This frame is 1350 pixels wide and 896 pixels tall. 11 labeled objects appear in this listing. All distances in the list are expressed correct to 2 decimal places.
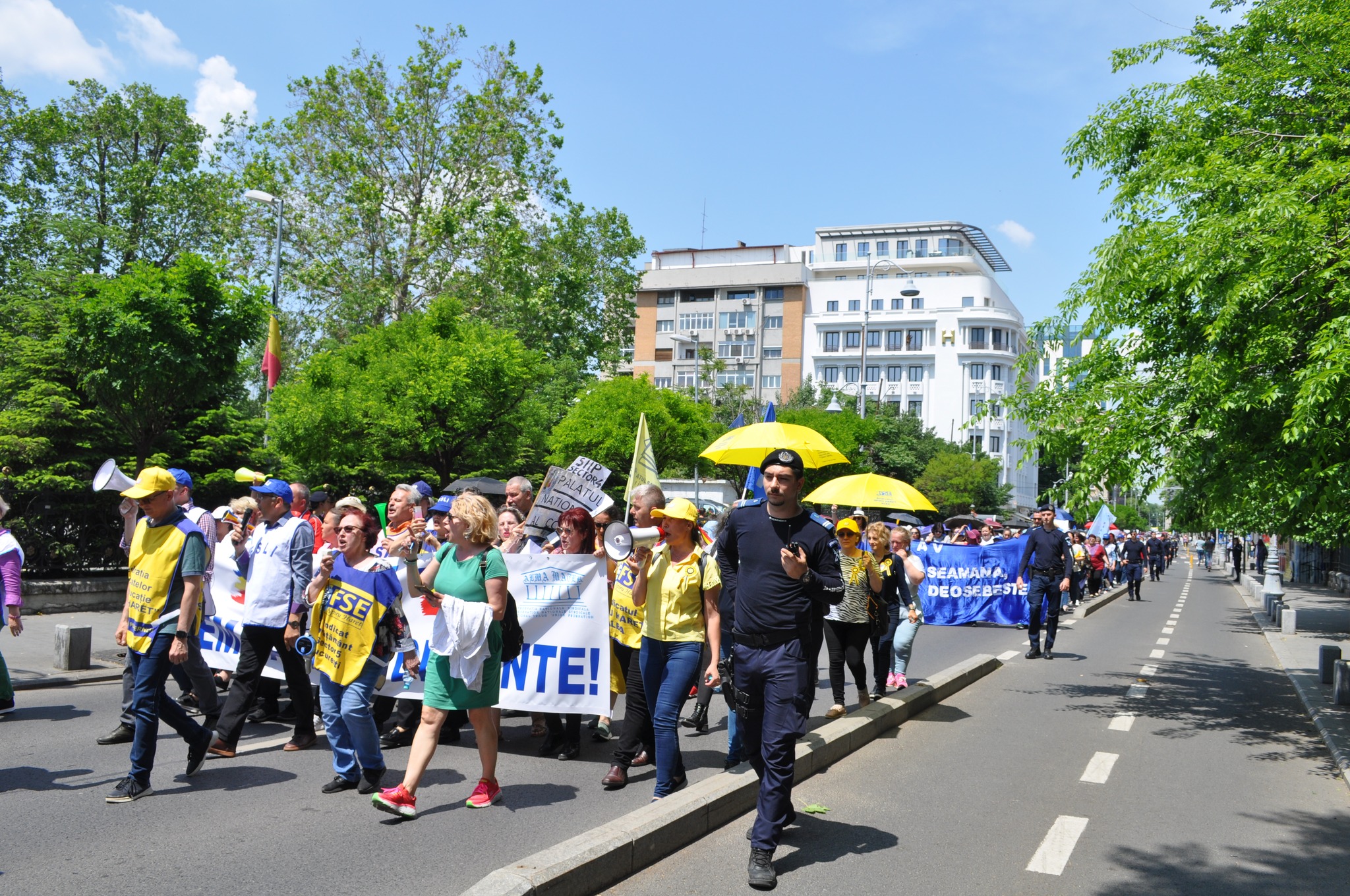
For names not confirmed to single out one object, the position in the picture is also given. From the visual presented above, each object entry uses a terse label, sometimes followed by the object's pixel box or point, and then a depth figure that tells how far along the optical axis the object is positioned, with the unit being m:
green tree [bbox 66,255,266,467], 14.34
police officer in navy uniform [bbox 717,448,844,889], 4.96
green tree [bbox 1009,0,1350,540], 7.91
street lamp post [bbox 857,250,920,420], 53.01
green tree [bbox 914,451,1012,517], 70.06
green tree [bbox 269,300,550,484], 20.28
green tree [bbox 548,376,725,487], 34.78
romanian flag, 22.55
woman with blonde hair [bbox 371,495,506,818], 5.53
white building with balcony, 95.94
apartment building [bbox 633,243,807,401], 98.25
